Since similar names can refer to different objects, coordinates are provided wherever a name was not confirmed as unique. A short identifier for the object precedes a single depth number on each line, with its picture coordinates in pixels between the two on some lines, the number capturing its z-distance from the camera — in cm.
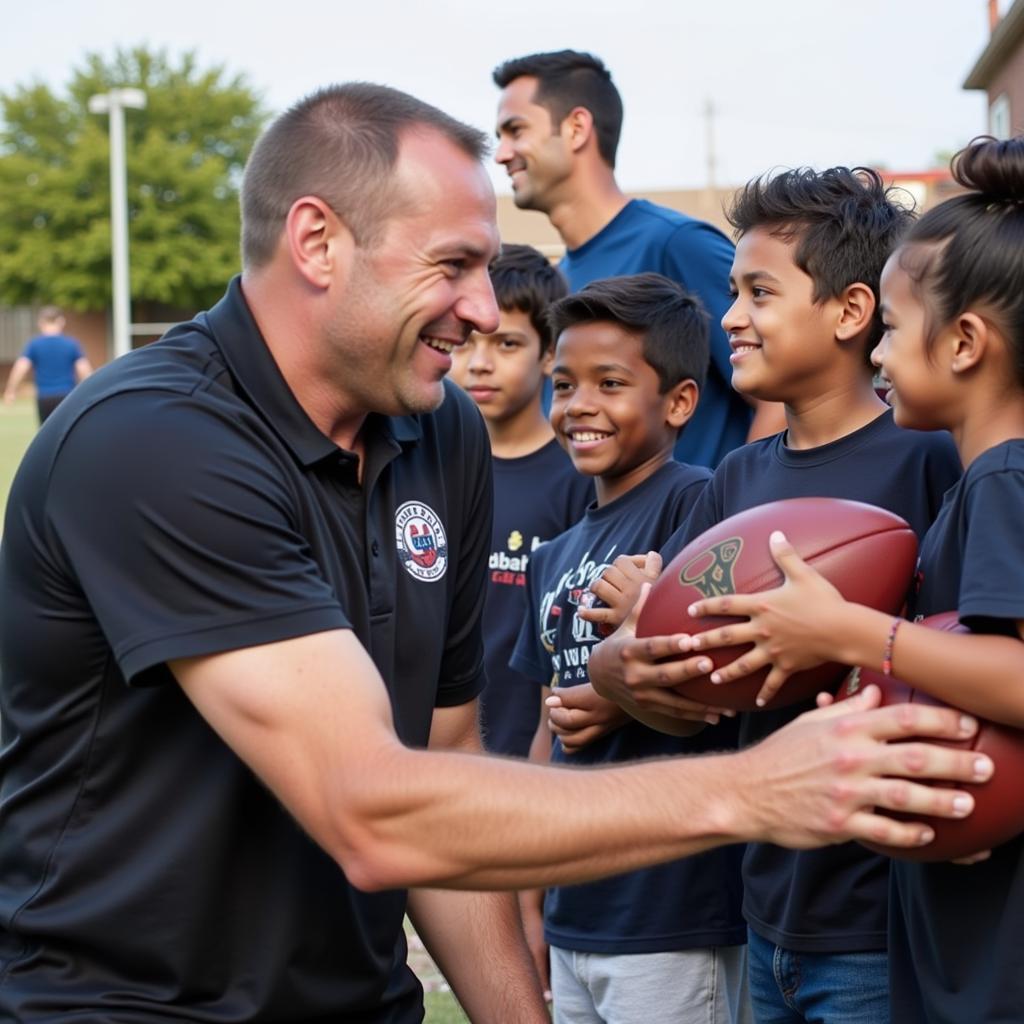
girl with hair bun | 243
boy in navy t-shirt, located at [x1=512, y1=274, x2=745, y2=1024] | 347
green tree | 5453
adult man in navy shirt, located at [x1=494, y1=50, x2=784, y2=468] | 468
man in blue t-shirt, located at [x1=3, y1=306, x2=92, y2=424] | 2062
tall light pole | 2898
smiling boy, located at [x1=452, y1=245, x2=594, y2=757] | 465
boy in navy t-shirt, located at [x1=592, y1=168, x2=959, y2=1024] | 299
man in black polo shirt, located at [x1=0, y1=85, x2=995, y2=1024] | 222
